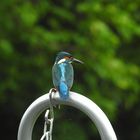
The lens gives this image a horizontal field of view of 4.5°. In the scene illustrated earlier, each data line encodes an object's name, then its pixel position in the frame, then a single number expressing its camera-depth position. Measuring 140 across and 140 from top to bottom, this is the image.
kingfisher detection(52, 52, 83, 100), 4.68
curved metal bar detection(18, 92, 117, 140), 4.63
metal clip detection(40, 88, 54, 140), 4.71
